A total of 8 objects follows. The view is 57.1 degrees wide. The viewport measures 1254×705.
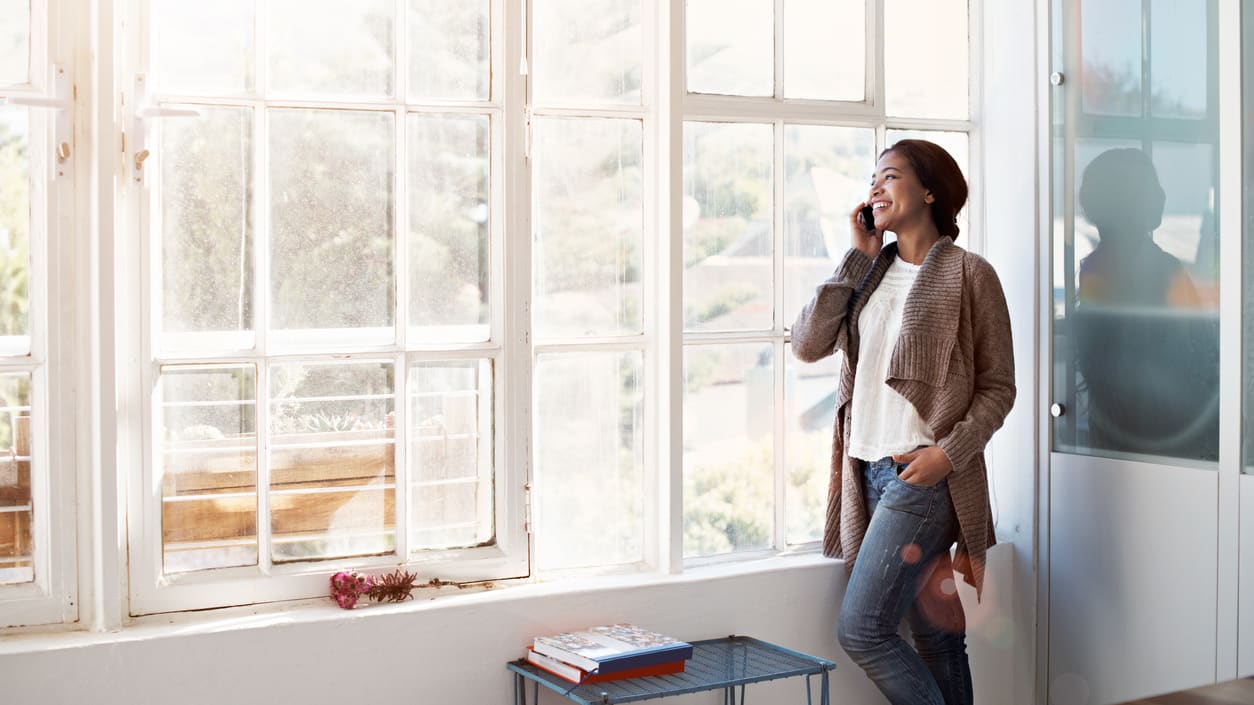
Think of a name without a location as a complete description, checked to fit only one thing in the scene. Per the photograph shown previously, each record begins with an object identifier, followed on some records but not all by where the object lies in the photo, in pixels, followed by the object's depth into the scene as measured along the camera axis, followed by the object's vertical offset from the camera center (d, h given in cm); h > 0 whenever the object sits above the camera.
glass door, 290 -6
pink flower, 263 -59
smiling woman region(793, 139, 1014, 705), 282 -20
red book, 252 -77
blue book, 254 -73
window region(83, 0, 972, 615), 257 +12
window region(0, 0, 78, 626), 242 +1
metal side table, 249 -79
